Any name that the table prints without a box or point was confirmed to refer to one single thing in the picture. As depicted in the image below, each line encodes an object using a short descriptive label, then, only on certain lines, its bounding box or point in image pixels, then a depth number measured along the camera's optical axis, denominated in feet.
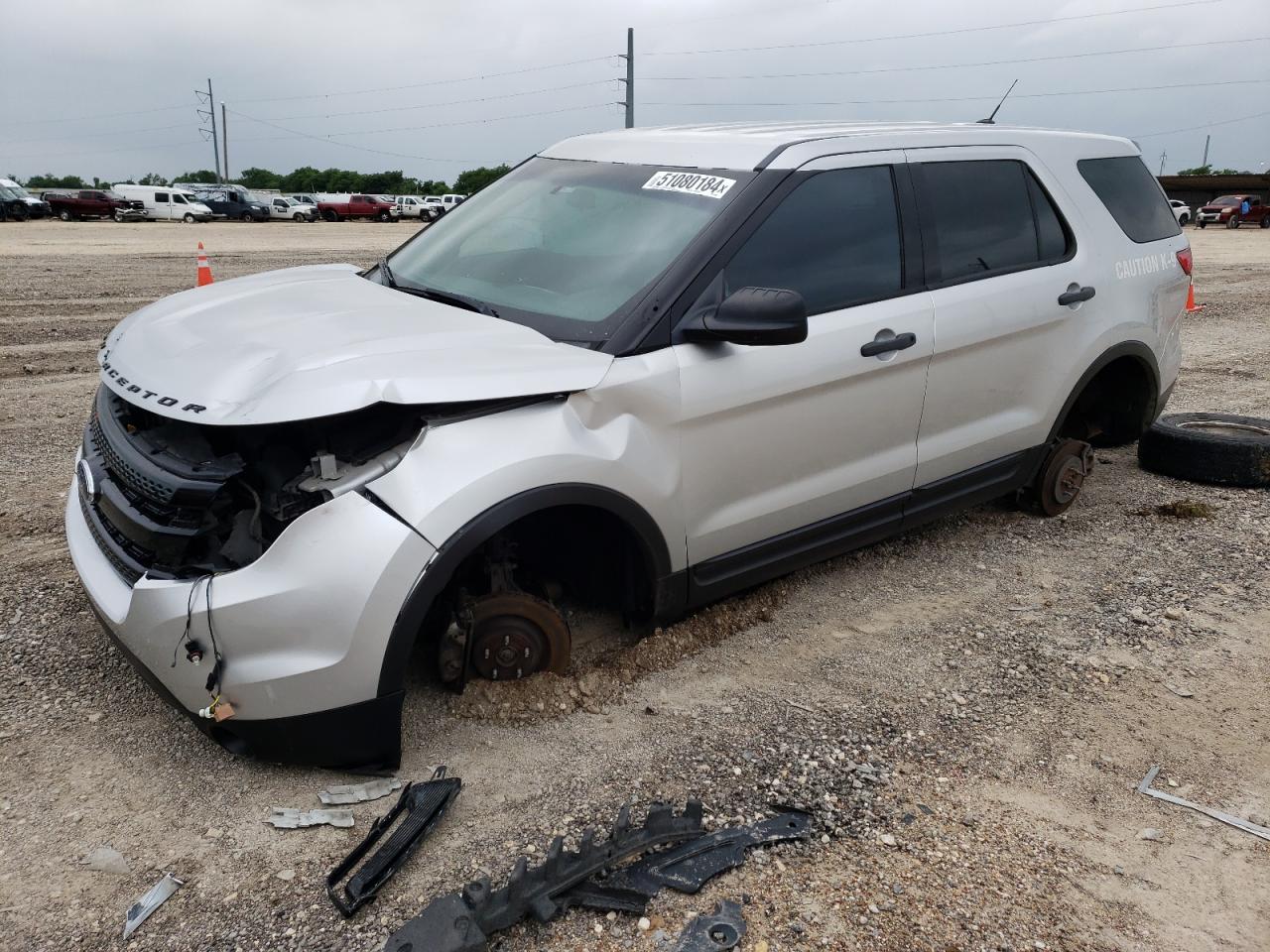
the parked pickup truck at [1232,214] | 130.31
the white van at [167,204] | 132.36
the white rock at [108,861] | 8.70
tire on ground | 18.52
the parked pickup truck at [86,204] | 120.37
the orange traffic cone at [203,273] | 26.27
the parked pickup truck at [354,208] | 151.33
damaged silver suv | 8.96
